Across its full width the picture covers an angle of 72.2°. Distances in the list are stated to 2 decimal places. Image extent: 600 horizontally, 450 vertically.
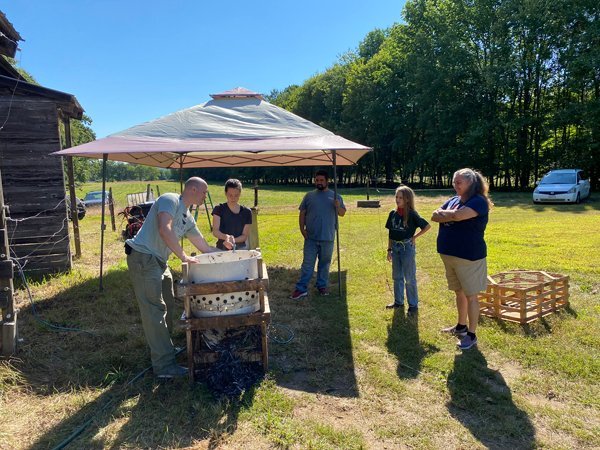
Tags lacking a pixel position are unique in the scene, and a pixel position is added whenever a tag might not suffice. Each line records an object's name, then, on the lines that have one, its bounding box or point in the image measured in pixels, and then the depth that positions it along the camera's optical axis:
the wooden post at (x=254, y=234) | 6.38
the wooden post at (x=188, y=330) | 3.31
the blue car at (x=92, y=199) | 25.32
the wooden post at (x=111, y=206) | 13.33
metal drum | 3.36
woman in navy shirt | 3.83
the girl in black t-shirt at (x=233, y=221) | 5.01
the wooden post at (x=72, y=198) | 8.41
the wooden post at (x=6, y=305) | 3.85
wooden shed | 6.63
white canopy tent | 4.91
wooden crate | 4.59
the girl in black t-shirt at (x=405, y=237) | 4.84
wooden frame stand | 3.29
